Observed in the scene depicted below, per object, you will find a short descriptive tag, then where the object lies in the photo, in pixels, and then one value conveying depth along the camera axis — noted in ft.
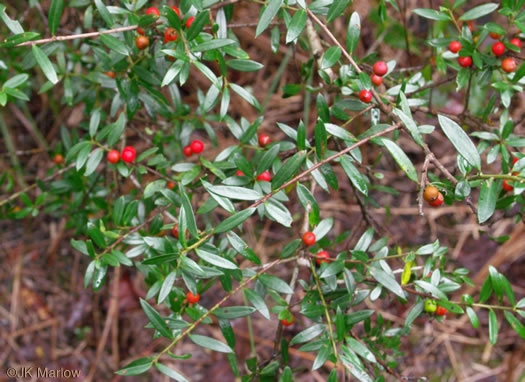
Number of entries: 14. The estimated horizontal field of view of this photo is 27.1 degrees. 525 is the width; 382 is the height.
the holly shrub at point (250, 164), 1.60
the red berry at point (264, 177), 1.72
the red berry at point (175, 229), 1.71
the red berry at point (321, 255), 1.72
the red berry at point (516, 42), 1.74
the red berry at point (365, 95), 1.68
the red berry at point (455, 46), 1.80
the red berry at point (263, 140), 1.81
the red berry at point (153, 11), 1.66
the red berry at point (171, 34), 1.64
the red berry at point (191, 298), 1.67
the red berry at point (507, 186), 1.68
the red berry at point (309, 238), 1.68
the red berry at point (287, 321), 1.71
